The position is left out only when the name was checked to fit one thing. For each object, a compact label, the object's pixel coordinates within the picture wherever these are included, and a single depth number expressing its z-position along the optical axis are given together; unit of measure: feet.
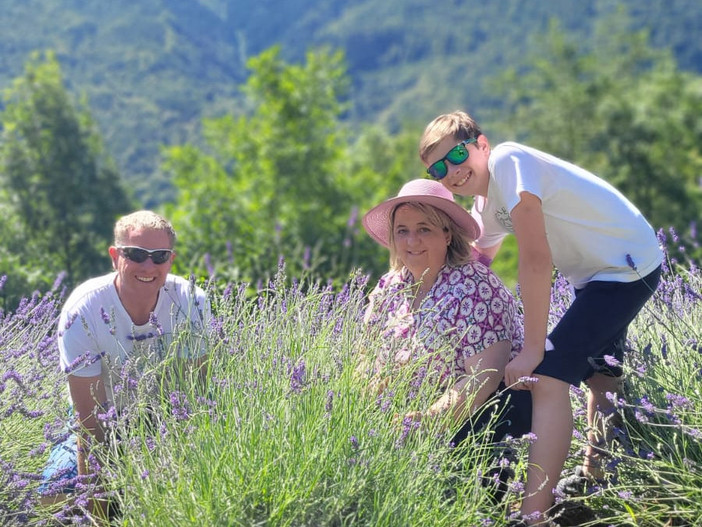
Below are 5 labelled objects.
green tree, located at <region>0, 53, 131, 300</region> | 43.83
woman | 9.71
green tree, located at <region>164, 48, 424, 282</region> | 70.44
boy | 9.21
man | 9.49
